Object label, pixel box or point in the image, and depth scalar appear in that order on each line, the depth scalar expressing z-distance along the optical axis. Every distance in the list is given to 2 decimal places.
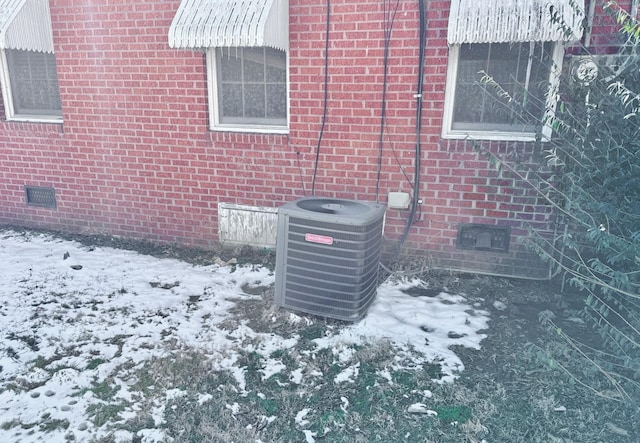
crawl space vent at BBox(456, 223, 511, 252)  4.34
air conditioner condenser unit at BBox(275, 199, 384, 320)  3.30
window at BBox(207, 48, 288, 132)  4.66
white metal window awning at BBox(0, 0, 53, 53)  4.67
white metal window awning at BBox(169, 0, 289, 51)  3.89
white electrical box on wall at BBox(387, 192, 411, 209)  4.44
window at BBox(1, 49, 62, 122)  5.40
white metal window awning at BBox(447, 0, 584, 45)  3.39
